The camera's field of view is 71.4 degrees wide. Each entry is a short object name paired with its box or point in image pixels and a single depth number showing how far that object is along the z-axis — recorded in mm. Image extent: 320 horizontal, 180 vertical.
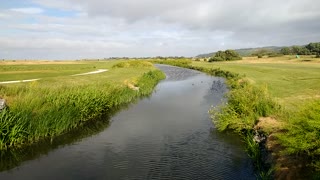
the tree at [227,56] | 95983
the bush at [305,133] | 6349
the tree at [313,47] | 93194
